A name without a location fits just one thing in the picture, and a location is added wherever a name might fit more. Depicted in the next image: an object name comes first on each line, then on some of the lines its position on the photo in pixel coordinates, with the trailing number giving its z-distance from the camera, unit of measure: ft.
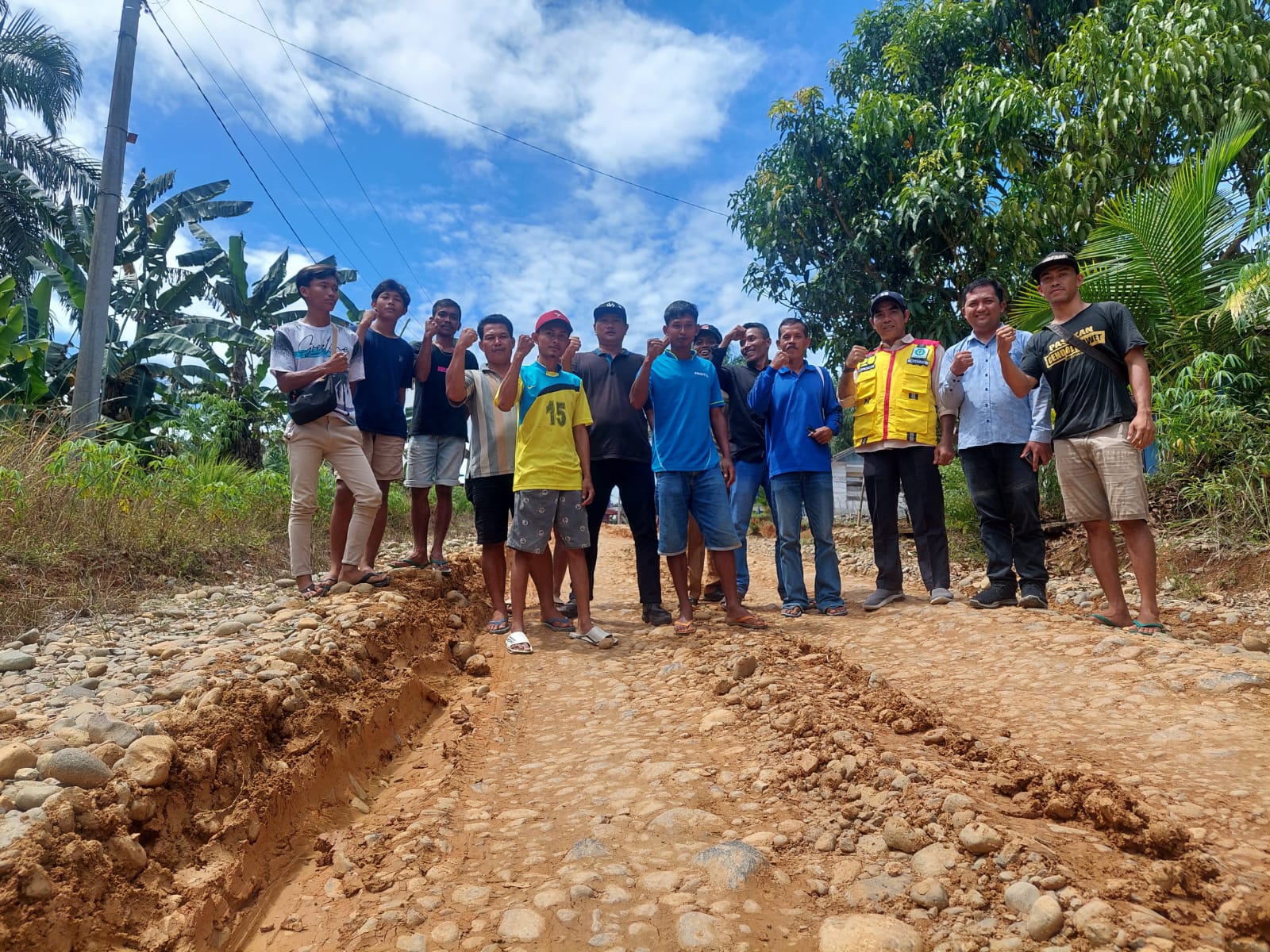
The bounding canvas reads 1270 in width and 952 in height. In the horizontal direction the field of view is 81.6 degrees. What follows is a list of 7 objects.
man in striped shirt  14.38
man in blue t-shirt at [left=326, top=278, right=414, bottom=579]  14.98
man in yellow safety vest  15.02
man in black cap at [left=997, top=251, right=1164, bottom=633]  11.48
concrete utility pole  21.85
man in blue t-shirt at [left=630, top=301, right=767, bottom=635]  13.91
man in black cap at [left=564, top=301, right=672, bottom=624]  14.52
